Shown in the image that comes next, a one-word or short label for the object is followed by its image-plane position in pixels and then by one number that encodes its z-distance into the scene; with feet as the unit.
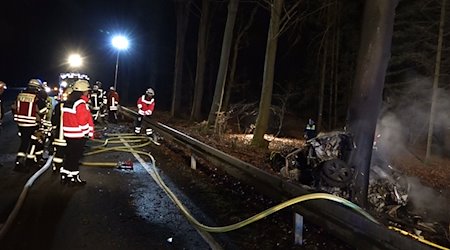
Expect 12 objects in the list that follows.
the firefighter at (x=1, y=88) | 29.07
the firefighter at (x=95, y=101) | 58.34
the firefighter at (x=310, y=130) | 50.55
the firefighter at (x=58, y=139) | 25.66
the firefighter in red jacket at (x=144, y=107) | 48.08
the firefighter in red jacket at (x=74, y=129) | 24.03
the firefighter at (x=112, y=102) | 64.13
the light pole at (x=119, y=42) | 85.01
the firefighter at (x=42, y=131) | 28.66
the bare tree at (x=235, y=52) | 79.10
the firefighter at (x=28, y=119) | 28.35
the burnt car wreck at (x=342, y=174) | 25.26
